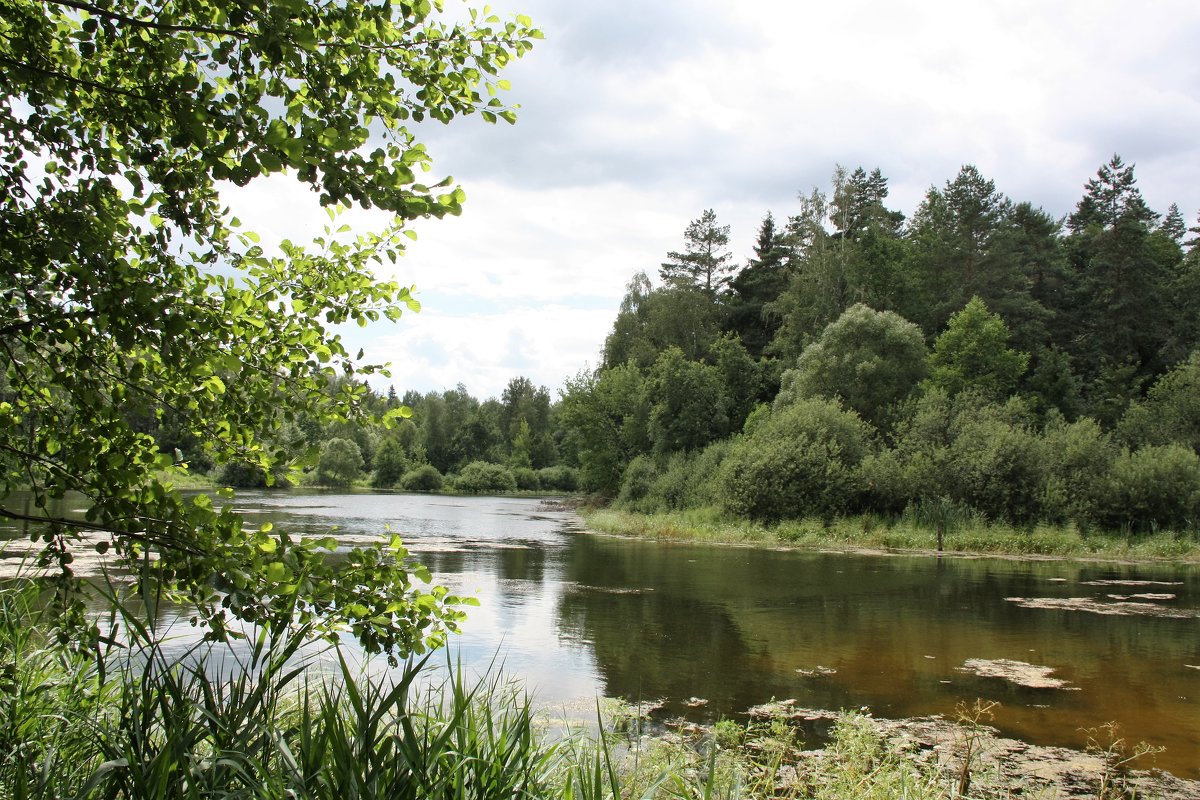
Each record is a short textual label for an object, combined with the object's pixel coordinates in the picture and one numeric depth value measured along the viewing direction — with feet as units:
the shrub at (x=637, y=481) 161.17
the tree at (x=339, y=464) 264.52
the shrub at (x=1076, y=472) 101.71
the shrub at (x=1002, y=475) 105.70
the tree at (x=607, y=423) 183.11
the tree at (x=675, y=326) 213.25
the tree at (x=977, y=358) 153.99
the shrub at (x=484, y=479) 286.46
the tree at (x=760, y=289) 212.02
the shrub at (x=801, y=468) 114.93
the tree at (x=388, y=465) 291.99
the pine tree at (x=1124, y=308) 171.22
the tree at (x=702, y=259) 231.71
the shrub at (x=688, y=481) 139.54
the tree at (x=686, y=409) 171.12
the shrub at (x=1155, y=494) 99.81
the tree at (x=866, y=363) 144.97
